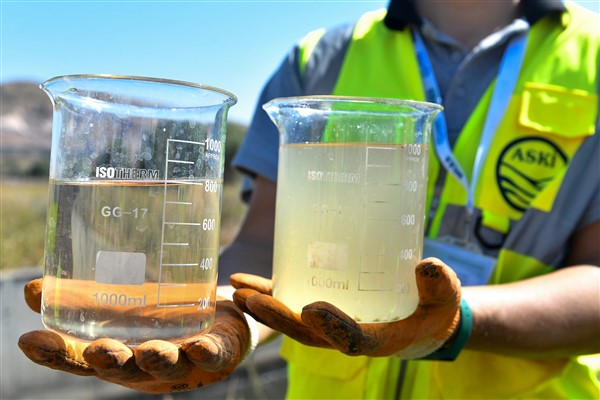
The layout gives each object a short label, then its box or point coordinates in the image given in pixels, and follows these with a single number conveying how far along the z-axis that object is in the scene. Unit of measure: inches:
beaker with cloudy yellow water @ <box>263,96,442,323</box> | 14.5
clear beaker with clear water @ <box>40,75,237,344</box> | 12.8
